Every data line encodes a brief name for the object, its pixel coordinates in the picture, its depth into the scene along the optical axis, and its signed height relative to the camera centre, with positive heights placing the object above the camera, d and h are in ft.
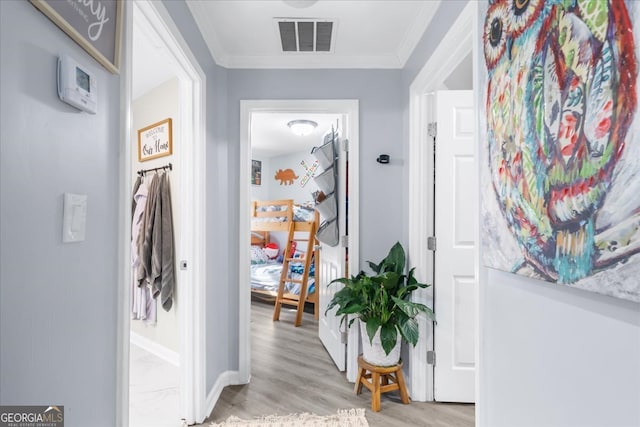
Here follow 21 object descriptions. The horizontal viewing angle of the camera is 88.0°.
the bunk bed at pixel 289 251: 13.37 -1.51
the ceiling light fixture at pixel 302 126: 13.89 +3.96
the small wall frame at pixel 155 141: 9.00 +2.22
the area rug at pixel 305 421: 6.35 -3.93
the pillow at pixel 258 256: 18.54 -2.09
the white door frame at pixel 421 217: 7.12 +0.06
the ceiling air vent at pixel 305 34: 6.64 +3.94
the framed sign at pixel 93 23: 2.58 +1.70
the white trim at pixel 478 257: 4.34 -0.49
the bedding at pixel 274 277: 14.17 -2.72
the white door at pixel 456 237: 6.94 -0.36
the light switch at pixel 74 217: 2.71 +0.01
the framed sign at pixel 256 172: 20.66 +2.98
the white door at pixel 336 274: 8.47 -1.58
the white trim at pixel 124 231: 3.53 -0.14
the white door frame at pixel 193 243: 6.37 -0.48
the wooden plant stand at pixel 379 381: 6.81 -3.51
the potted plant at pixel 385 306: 6.41 -1.74
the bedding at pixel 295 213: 16.10 +0.31
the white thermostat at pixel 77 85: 2.64 +1.13
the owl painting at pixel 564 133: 2.22 +0.72
